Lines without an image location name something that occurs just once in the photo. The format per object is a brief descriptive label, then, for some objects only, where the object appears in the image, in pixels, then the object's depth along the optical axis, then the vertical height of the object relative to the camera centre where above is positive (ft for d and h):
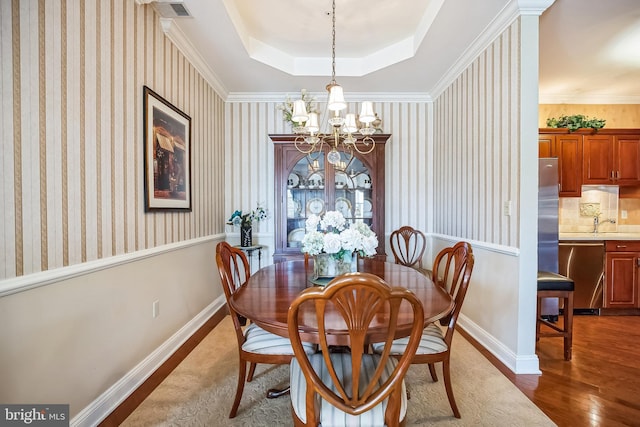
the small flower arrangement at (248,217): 11.12 -0.39
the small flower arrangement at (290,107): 8.99 +3.33
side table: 10.82 -1.77
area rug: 5.04 -3.80
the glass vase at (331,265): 5.33 -1.10
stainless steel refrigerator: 9.34 -0.70
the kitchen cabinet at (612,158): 11.12 +1.94
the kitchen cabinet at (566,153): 11.07 +2.13
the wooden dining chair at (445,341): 4.72 -2.32
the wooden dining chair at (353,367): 2.84 -1.79
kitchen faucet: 11.92 -0.60
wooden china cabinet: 10.68 +0.71
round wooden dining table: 3.46 -1.46
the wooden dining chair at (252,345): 4.67 -2.34
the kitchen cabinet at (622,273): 10.16 -2.39
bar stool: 7.06 -2.26
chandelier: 6.17 +2.11
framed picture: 6.46 +1.34
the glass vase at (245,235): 11.03 -1.10
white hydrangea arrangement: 5.03 -0.57
